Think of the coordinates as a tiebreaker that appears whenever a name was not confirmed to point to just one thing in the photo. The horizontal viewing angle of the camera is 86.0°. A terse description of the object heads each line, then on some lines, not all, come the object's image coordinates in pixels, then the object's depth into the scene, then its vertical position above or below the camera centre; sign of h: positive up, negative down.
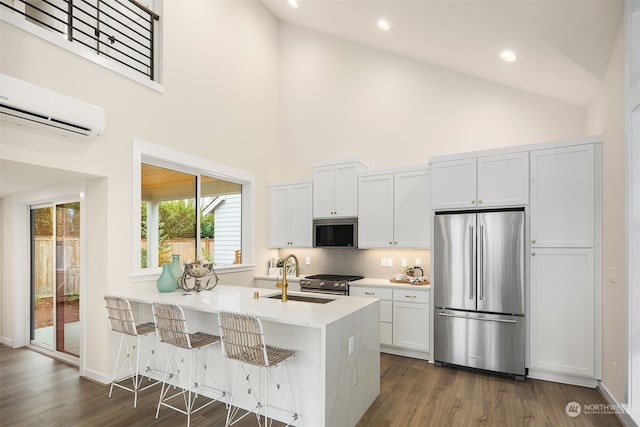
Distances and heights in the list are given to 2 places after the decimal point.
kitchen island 2.38 -1.06
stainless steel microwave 5.03 -0.28
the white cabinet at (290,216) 5.48 -0.03
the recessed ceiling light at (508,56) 3.61 +1.71
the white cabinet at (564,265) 3.37 -0.51
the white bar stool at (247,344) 2.38 -0.93
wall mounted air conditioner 2.60 +0.86
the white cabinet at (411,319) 4.16 -1.29
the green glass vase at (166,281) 3.61 -0.71
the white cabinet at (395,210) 4.46 +0.06
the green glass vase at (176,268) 3.82 -0.60
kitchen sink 3.23 -0.82
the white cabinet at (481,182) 3.69 +0.37
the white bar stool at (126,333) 3.12 -1.11
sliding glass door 4.20 -0.83
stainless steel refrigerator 3.61 -0.83
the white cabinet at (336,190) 5.02 +0.37
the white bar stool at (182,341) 2.80 -1.09
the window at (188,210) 4.05 +0.05
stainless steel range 4.73 -0.98
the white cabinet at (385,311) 4.38 -1.25
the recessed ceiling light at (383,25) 4.18 +2.36
